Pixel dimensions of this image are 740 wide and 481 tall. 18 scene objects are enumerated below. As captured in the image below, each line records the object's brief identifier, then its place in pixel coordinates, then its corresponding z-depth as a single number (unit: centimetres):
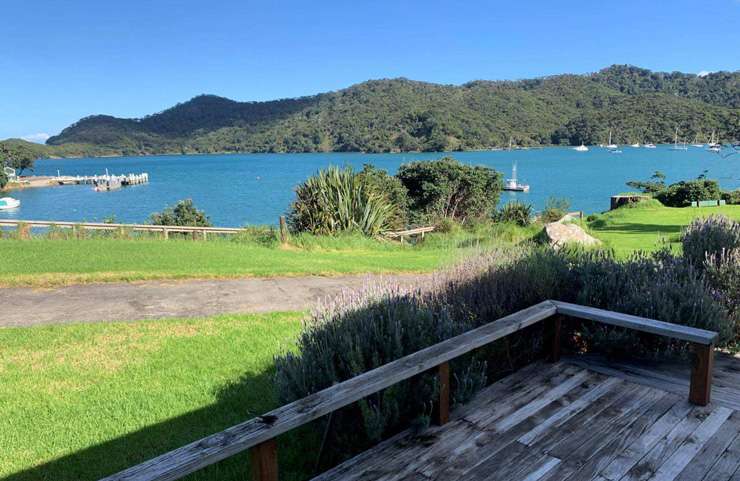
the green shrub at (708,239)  578
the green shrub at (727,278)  495
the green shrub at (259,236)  1499
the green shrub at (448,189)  2650
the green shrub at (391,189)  1734
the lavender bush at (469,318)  334
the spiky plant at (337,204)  1620
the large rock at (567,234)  1321
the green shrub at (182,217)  2708
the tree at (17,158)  11531
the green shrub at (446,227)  2002
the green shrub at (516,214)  2337
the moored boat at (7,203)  6494
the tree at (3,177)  9069
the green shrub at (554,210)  2314
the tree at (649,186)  4290
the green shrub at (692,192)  2892
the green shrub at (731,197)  2884
